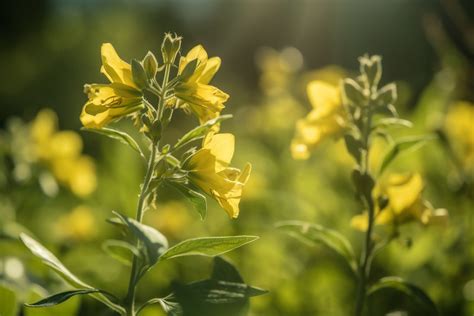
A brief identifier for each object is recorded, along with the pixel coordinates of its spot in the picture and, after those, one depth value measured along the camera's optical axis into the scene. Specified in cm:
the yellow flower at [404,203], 92
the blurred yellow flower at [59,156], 138
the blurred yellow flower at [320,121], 94
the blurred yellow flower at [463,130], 138
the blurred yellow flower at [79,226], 154
